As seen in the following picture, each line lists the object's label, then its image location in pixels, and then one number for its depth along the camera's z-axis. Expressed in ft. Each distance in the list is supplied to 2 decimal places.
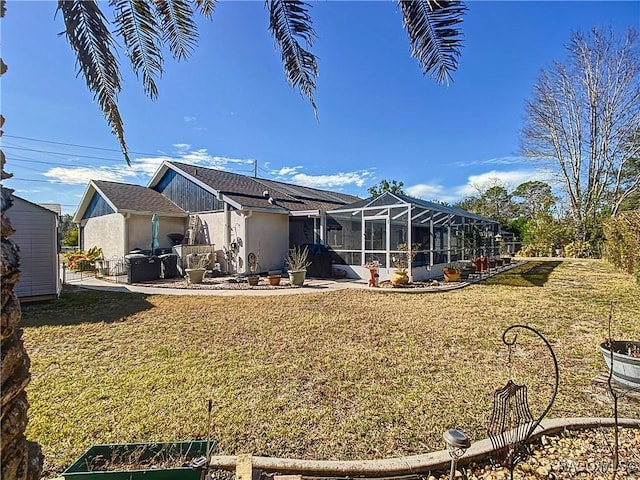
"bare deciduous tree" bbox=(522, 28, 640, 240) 69.00
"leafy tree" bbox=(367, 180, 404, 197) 109.70
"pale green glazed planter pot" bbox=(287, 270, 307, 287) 36.65
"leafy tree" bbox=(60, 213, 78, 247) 73.91
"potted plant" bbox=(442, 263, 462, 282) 38.86
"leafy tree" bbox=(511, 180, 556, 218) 103.79
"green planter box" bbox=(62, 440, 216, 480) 6.04
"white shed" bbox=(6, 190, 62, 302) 27.99
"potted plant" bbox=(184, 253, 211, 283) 38.50
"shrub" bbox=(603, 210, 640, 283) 30.81
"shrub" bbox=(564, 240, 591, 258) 70.74
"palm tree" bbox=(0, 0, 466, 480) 4.32
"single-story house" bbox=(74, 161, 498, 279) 41.39
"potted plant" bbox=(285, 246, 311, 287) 36.81
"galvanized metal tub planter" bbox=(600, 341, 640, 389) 10.57
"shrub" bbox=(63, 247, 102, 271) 51.47
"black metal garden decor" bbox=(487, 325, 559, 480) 7.22
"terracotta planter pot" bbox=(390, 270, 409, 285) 35.34
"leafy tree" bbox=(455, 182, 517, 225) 108.17
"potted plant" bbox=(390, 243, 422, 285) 35.45
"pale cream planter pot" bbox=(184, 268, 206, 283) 38.27
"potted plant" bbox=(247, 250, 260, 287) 43.04
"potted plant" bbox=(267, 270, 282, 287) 37.27
